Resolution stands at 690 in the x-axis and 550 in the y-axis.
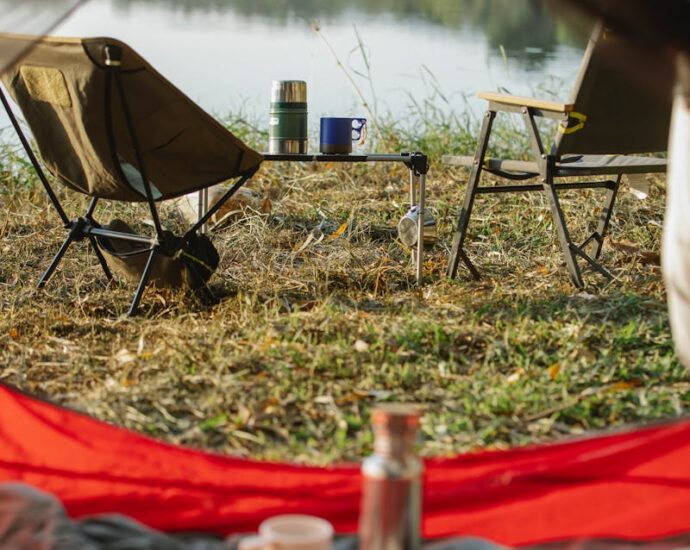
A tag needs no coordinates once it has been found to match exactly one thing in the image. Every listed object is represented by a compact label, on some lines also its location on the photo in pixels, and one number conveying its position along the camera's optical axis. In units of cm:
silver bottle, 163
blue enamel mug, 441
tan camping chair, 370
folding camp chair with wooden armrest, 412
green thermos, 444
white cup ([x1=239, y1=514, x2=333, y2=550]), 171
